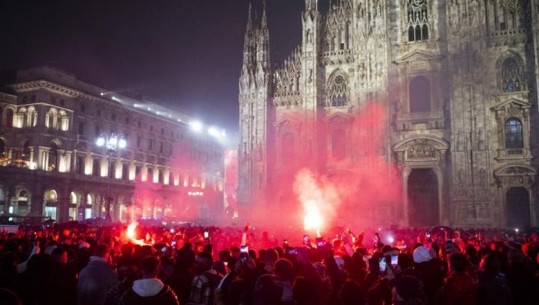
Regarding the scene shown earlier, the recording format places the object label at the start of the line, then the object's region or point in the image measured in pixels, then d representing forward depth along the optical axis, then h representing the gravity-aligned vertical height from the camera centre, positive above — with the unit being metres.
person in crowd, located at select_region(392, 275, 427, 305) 5.87 -1.12
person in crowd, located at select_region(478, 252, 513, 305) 6.78 -1.24
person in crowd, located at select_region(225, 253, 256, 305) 6.44 -1.26
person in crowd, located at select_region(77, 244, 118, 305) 6.72 -1.16
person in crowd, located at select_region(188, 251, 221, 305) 6.73 -1.20
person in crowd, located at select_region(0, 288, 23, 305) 3.97 -0.85
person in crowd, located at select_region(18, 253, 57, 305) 7.15 -1.26
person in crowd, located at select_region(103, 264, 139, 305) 5.92 -1.14
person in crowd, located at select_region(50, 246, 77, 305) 7.40 -1.36
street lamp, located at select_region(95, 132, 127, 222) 57.88 +7.67
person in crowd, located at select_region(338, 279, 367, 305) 5.78 -1.15
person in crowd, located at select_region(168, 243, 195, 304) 7.52 -1.21
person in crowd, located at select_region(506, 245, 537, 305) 7.82 -1.28
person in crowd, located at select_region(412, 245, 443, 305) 8.22 -1.30
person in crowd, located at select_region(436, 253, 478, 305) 6.72 -1.24
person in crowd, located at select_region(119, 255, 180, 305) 5.11 -1.01
